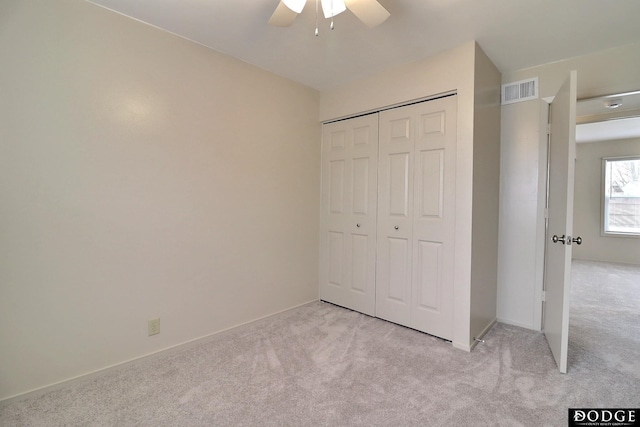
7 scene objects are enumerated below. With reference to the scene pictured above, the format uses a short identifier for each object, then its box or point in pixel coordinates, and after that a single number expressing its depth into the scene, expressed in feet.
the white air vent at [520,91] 8.68
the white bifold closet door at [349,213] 9.86
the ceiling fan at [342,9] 5.27
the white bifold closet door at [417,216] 8.05
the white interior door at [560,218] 6.48
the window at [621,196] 17.95
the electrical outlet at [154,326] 7.09
